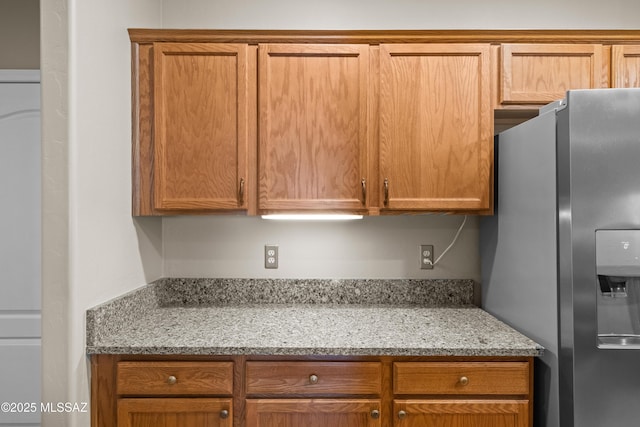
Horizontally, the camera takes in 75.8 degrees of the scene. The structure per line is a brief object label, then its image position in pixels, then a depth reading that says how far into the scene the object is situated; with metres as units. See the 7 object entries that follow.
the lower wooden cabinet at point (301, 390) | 1.45
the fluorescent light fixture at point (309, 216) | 1.84
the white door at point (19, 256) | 2.15
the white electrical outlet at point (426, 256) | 2.13
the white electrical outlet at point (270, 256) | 2.13
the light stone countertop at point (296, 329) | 1.43
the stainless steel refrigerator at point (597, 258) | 1.29
